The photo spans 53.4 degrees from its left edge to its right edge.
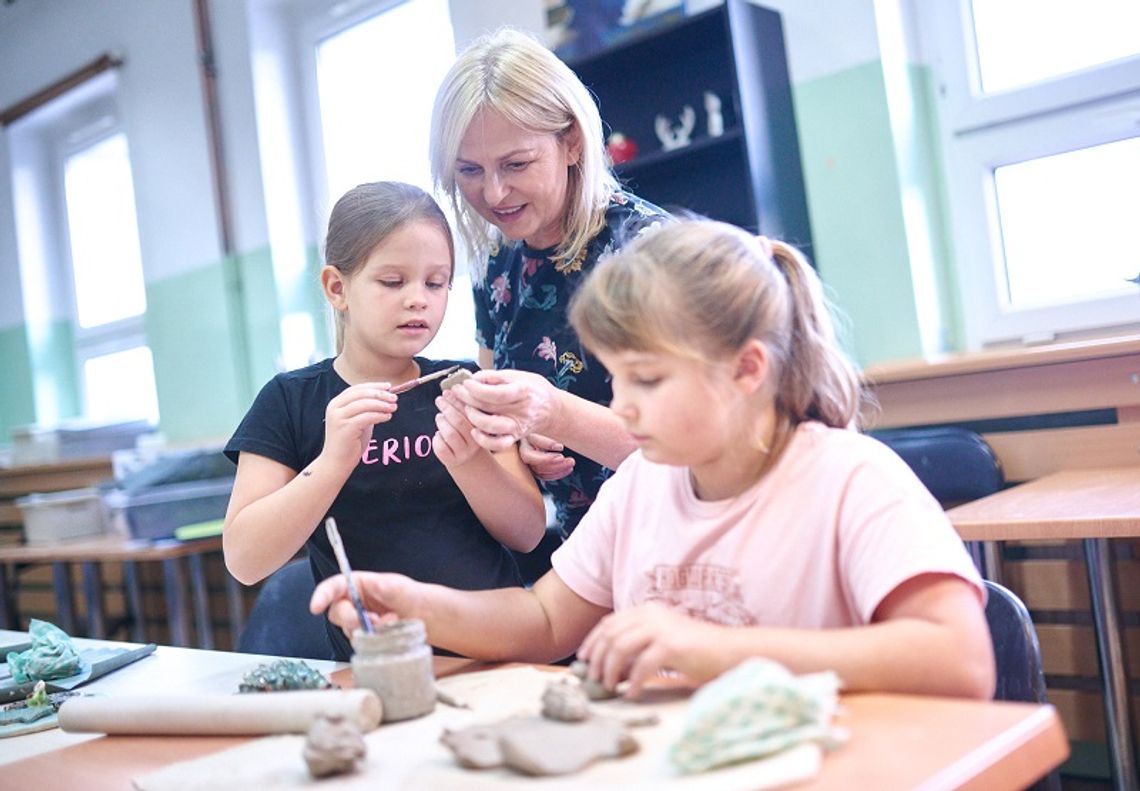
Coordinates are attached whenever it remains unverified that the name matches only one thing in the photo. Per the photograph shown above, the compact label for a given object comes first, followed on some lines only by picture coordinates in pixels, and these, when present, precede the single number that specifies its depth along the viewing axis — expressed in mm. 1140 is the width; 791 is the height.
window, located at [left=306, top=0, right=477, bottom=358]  4699
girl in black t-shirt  1579
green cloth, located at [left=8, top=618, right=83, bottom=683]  1491
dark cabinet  3158
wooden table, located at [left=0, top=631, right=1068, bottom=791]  741
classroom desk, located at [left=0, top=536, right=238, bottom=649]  3756
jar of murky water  1034
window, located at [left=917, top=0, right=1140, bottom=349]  2883
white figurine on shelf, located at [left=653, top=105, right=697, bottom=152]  3451
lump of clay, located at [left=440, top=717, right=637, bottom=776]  823
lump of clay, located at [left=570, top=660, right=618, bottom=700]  981
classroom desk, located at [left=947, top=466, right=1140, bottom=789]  1862
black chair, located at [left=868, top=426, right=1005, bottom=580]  2717
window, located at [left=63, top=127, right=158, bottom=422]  6086
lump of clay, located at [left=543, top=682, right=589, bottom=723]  900
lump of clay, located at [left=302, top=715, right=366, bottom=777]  885
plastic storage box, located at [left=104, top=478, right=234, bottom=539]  3922
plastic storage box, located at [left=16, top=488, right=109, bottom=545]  4320
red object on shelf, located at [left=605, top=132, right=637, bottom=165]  3582
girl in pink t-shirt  938
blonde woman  1626
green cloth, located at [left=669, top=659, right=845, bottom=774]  778
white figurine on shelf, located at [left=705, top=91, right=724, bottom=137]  3352
